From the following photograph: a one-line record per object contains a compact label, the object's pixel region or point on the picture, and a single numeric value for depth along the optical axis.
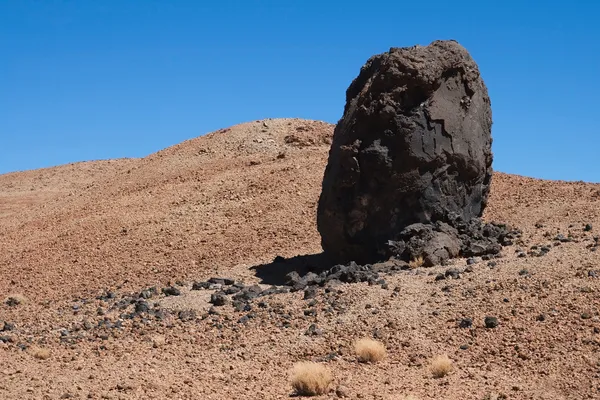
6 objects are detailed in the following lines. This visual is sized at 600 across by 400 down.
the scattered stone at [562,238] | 15.18
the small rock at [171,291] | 15.37
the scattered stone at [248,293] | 14.12
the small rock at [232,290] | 14.76
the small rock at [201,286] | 15.68
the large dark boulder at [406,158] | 15.31
